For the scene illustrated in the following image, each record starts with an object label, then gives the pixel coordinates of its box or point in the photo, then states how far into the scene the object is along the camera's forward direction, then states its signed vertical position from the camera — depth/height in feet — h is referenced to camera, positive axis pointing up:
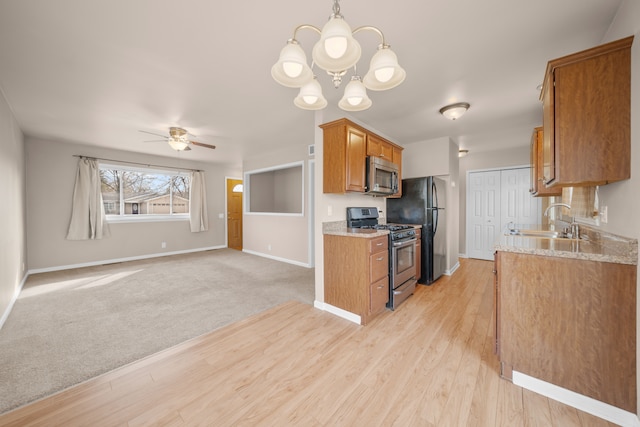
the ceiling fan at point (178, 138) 12.50 +3.83
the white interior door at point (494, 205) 16.70 +0.34
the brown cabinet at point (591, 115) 4.58 +1.86
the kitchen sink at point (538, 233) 8.26 -0.86
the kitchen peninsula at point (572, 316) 4.50 -2.18
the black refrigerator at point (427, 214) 12.47 -0.20
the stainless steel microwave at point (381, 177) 9.88 +1.48
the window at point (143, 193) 17.76 +1.52
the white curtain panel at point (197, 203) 21.21 +0.79
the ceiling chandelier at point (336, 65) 3.73 +2.58
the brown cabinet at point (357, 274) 8.34 -2.27
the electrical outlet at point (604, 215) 5.55 -0.14
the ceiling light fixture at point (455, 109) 9.68 +4.05
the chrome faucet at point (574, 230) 7.41 -0.65
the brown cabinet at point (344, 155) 8.97 +2.12
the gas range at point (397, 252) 9.46 -1.71
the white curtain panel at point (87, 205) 15.81 +0.52
